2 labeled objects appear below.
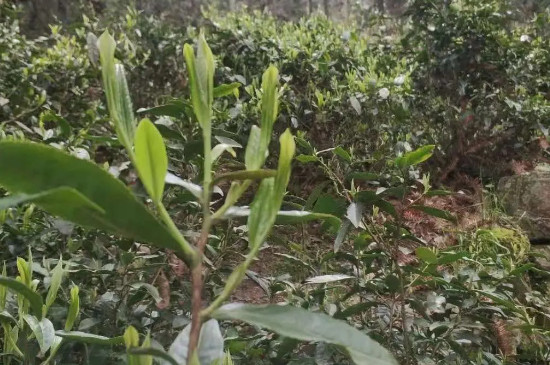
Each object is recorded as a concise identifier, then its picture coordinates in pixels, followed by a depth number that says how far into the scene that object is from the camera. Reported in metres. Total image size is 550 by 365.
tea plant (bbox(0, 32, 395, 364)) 0.44
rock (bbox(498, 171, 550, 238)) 3.14
